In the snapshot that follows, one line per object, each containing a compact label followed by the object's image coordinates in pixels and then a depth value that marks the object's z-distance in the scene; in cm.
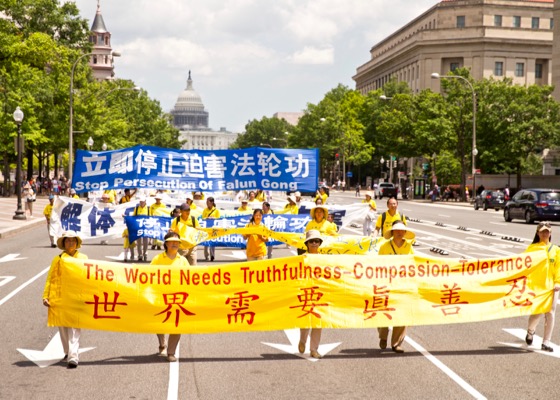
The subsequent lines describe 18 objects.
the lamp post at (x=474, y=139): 6293
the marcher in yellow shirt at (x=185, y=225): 1546
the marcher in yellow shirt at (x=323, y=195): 2760
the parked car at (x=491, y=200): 5934
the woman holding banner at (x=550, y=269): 1111
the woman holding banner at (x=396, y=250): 1103
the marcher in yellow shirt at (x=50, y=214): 2492
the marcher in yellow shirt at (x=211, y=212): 2139
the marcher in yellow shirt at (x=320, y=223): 1503
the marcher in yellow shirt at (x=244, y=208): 2206
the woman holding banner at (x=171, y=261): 1050
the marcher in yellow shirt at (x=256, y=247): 1551
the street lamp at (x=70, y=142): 5447
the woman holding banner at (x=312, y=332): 1077
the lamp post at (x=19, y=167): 3838
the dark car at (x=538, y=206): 4119
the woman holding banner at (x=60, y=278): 1028
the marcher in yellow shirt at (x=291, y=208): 2217
